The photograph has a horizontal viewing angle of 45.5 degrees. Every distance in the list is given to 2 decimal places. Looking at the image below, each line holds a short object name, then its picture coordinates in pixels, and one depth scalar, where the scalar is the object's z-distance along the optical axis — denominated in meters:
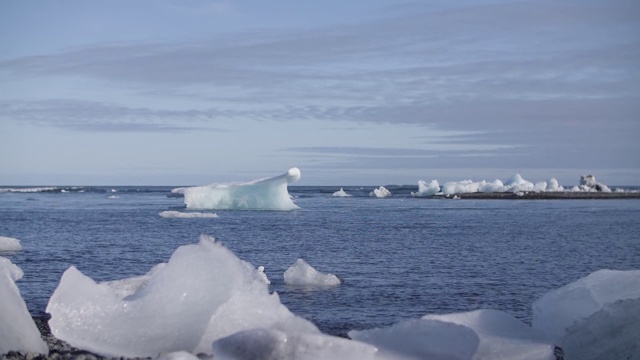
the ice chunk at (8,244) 18.62
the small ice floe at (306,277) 13.23
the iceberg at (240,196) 37.98
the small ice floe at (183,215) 32.88
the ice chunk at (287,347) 5.35
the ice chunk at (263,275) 12.38
